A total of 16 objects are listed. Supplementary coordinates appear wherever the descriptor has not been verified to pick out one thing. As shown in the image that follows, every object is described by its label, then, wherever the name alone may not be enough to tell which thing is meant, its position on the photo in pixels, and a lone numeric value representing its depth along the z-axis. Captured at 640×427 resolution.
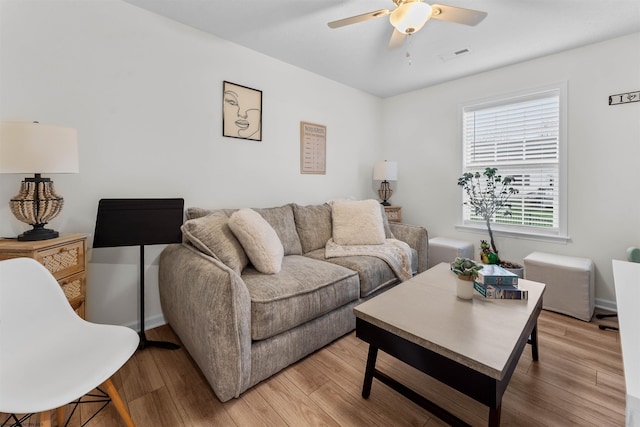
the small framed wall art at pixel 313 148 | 3.12
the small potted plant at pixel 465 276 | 1.51
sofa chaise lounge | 1.39
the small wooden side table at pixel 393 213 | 3.68
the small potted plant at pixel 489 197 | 2.88
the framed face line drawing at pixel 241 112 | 2.48
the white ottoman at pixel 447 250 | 3.07
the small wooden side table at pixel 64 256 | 1.39
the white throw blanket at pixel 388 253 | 2.40
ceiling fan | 1.56
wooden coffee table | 1.04
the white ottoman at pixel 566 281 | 2.28
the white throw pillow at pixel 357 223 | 2.71
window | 2.77
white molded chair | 0.90
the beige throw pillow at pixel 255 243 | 1.88
